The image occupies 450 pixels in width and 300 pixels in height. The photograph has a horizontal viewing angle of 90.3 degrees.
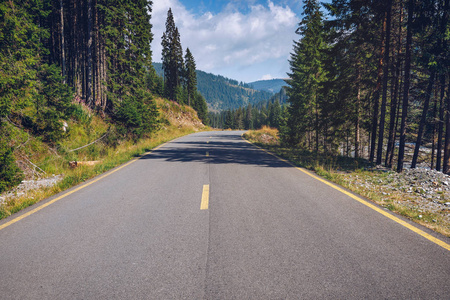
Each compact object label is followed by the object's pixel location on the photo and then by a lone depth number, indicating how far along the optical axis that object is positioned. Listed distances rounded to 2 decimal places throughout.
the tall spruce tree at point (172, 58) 55.47
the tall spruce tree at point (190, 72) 64.38
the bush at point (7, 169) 6.09
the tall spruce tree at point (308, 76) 21.93
